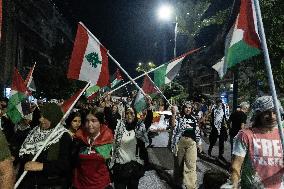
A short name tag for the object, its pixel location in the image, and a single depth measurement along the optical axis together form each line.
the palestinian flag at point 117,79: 7.83
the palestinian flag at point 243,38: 1.90
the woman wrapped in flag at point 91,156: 2.19
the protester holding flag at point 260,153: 1.71
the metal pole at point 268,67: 1.59
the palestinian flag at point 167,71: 5.12
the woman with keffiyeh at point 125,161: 2.90
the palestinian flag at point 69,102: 2.67
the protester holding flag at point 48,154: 1.99
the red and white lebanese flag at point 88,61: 3.17
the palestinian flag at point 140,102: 4.96
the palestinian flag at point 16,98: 4.59
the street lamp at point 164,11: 12.15
